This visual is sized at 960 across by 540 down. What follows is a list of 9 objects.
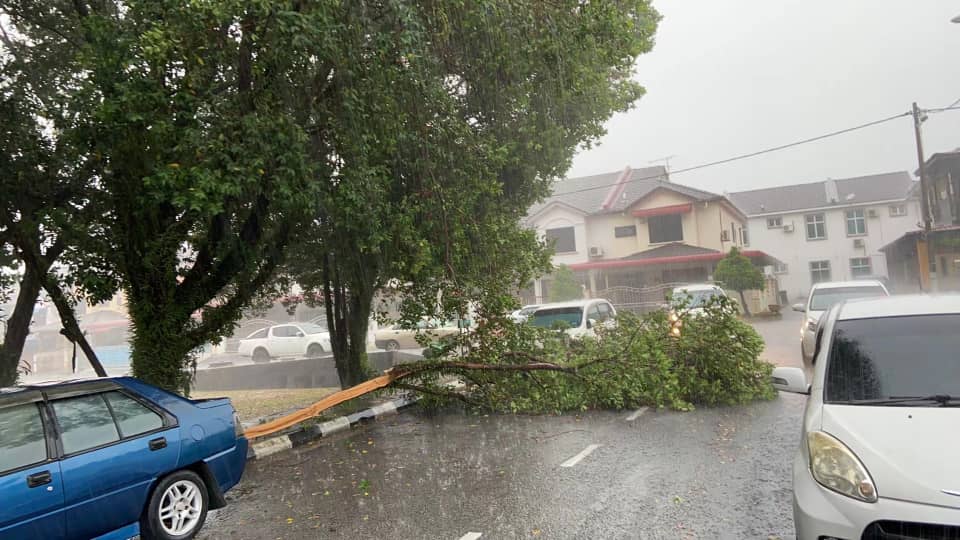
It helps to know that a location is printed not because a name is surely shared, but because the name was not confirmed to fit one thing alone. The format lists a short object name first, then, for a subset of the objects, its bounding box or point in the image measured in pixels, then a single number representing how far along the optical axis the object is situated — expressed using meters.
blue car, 4.16
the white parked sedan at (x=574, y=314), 13.60
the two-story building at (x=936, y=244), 24.91
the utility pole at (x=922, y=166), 25.43
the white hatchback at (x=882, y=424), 3.07
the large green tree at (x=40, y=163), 8.30
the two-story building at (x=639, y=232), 34.00
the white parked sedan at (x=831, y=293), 14.10
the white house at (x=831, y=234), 40.12
